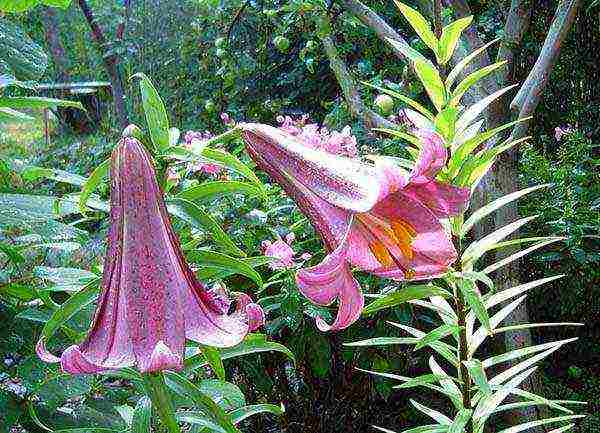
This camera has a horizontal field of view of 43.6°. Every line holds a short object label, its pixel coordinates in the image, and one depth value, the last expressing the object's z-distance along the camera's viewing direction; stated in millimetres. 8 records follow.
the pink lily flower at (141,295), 597
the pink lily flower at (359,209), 666
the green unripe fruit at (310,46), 3094
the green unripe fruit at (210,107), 3950
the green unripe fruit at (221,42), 3773
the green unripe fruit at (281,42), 3275
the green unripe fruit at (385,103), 2561
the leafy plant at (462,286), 1014
